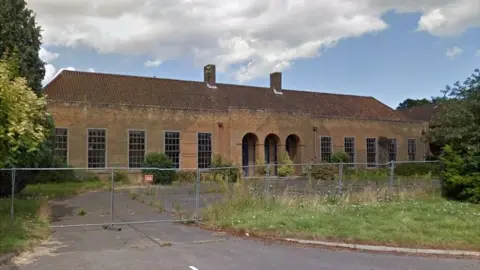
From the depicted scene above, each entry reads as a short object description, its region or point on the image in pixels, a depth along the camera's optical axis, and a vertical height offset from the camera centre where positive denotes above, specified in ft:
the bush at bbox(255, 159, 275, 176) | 99.39 -2.73
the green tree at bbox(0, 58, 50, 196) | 32.68 +3.32
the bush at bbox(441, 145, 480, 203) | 56.80 -2.34
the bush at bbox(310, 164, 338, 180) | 95.37 -3.12
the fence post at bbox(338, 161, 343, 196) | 51.64 -3.08
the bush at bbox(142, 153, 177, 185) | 87.45 -1.61
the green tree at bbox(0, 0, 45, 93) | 58.54 +15.54
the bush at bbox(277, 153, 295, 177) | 104.75 -2.67
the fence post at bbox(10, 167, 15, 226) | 38.34 -4.65
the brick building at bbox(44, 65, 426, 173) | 93.20 +7.89
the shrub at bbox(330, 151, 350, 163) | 118.81 +0.04
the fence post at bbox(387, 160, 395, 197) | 56.53 -2.95
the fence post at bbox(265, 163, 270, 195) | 48.80 -3.06
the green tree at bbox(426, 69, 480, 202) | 57.57 +2.08
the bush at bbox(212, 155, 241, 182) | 95.62 -1.19
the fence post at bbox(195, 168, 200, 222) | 45.32 -3.32
